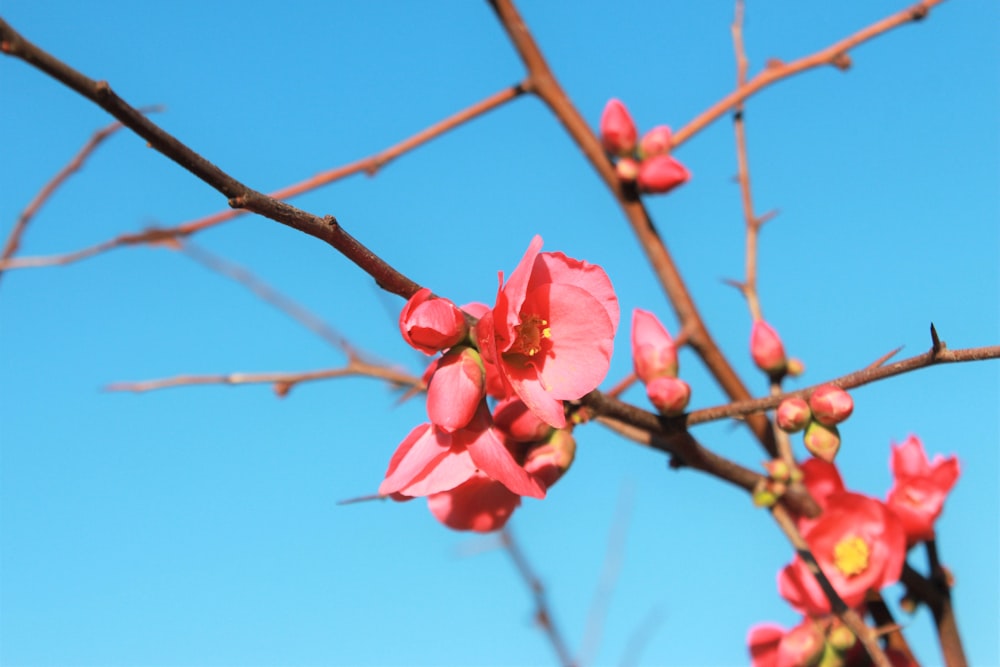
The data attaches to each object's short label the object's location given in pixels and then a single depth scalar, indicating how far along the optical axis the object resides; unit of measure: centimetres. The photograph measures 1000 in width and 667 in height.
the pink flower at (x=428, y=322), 39
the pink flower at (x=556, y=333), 40
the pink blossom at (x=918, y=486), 50
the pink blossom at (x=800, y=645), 49
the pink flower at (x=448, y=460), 41
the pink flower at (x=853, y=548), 49
